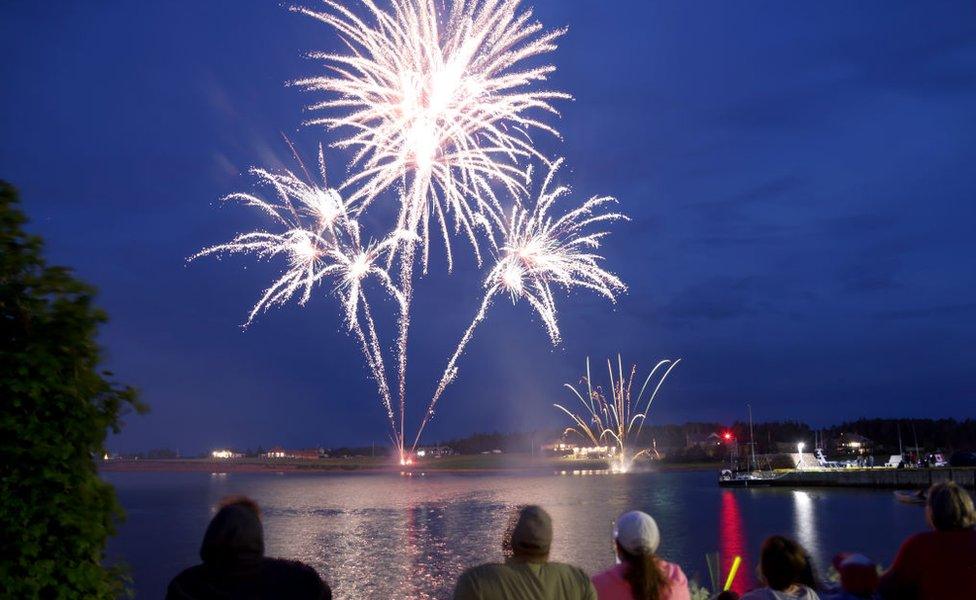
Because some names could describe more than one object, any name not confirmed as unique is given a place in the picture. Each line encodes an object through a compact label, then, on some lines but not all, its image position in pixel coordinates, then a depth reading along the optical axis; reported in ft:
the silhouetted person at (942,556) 18.02
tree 18.83
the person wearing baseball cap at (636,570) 16.87
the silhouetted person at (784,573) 16.25
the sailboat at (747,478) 360.77
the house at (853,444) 539.29
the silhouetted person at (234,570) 13.55
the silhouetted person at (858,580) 19.92
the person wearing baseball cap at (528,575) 14.84
